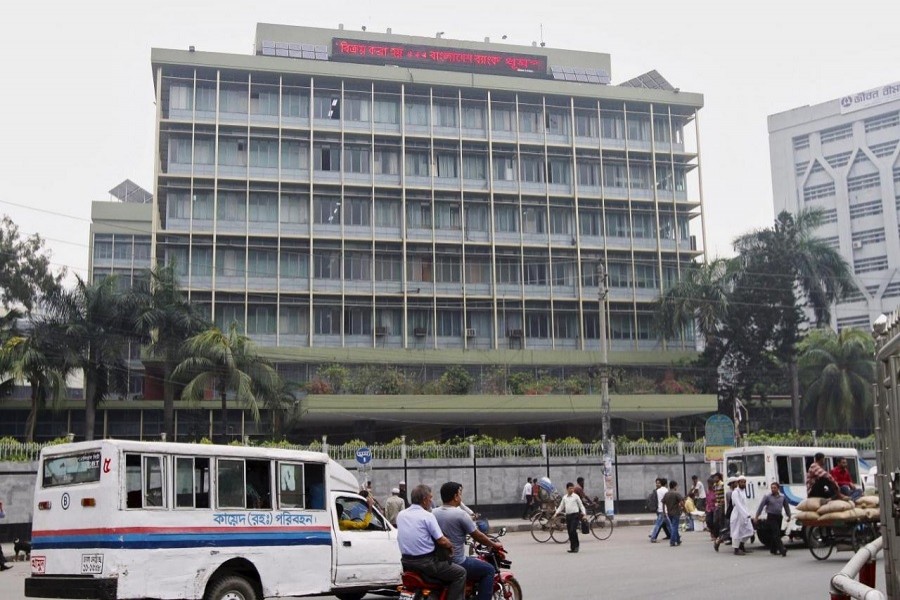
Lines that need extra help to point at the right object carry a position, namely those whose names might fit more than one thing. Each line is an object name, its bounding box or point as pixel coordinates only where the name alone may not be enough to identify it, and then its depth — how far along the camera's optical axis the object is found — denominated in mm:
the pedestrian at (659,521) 24766
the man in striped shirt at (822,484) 18875
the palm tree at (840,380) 53469
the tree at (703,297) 53625
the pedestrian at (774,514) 20781
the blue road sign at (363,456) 29719
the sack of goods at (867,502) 18891
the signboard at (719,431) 32844
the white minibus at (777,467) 24031
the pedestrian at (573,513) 22656
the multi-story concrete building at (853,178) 88375
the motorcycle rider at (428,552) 9812
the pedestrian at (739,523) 21000
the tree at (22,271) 46844
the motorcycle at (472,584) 9875
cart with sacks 18359
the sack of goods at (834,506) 18438
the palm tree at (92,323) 44125
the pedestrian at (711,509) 24203
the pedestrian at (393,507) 21625
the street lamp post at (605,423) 32531
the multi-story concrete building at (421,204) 57594
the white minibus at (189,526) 11148
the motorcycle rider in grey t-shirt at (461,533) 10258
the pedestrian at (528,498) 33188
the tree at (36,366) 41219
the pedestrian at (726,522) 22062
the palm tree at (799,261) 53594
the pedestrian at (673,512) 23844
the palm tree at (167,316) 45344
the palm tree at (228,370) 42719
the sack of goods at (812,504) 18688
